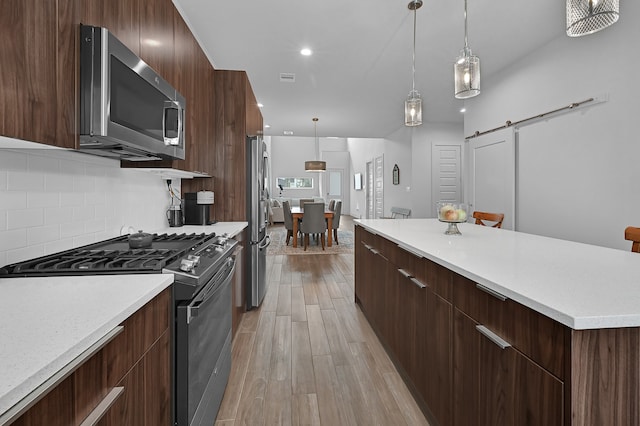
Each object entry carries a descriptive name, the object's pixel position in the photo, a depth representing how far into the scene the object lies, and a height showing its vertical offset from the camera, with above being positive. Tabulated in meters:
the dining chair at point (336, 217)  7.08 -0.18
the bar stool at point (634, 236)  1.66 -0.13
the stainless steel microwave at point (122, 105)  1.12 +0.42
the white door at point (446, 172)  7.54 +0.86
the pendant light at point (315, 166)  9.08 +1.21
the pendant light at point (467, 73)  2.04 +0.86
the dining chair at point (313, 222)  6.29 -0.25
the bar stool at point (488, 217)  3.09 -0.07
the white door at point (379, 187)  9.88 +0.68
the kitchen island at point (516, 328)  0.76 -0.36
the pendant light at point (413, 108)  2.65 +0.82
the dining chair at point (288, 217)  6.71 -0.17
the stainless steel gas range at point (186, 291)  1.19 -0.34
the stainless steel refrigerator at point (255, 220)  3.17 -0.11
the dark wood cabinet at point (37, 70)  0.84 +0.39
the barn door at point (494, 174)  4.23 +0.50
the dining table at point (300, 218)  6.56 -0.24
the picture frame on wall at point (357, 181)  12.67 +1.09
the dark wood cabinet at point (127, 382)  0.63 -0.41
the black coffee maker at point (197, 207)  2.81 +0.01
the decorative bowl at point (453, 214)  2.12 -0.03
